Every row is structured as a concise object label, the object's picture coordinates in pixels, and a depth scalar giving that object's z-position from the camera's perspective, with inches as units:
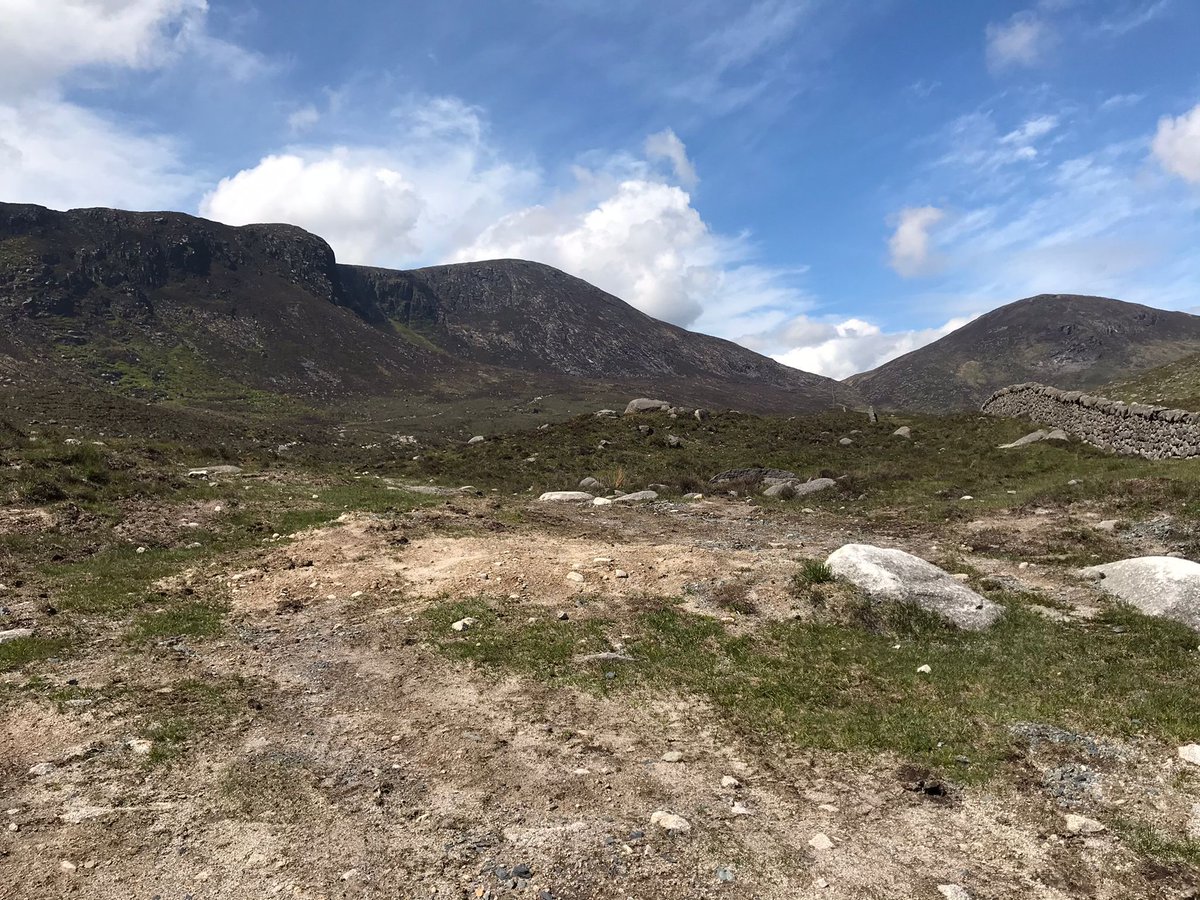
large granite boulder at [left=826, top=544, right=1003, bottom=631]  463.8
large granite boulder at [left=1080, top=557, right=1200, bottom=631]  442.0
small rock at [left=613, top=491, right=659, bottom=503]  1011.4
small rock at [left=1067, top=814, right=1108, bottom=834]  245.9
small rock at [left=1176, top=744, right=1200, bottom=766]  285.9
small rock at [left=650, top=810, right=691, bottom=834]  247.0
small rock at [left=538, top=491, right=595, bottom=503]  1024.2
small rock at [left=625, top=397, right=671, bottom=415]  1742.1
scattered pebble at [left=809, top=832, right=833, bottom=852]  239.1
